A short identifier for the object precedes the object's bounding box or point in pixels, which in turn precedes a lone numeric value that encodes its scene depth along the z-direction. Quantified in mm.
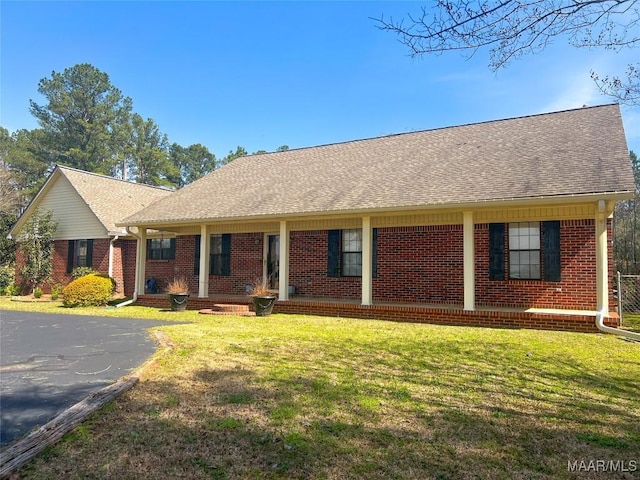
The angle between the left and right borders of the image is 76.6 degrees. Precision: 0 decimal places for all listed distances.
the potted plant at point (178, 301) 12555
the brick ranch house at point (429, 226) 9336
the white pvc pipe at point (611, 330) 7770
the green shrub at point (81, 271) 17156
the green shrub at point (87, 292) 13969
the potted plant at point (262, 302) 11156
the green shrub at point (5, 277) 20250
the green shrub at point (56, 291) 17344
